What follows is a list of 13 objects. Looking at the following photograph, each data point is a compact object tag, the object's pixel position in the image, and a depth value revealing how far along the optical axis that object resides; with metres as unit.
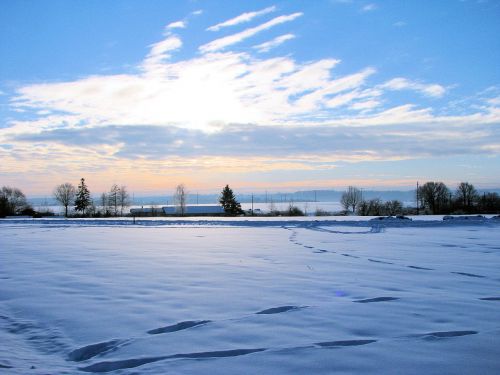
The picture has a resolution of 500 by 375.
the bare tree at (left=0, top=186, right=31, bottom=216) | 92.62
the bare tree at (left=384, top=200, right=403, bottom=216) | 81.56
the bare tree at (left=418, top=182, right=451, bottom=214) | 91.94
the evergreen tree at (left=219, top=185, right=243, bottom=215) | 85.94
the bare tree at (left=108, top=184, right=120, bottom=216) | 105.12
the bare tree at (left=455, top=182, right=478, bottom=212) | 92.44
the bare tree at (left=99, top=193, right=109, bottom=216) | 106.94
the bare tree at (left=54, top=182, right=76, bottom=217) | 96.56
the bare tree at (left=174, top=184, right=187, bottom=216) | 99.38
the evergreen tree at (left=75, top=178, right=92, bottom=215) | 84.75
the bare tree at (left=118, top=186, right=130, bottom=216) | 107.81
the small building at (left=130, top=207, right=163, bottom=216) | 79.00
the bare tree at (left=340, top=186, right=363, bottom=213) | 100.84
